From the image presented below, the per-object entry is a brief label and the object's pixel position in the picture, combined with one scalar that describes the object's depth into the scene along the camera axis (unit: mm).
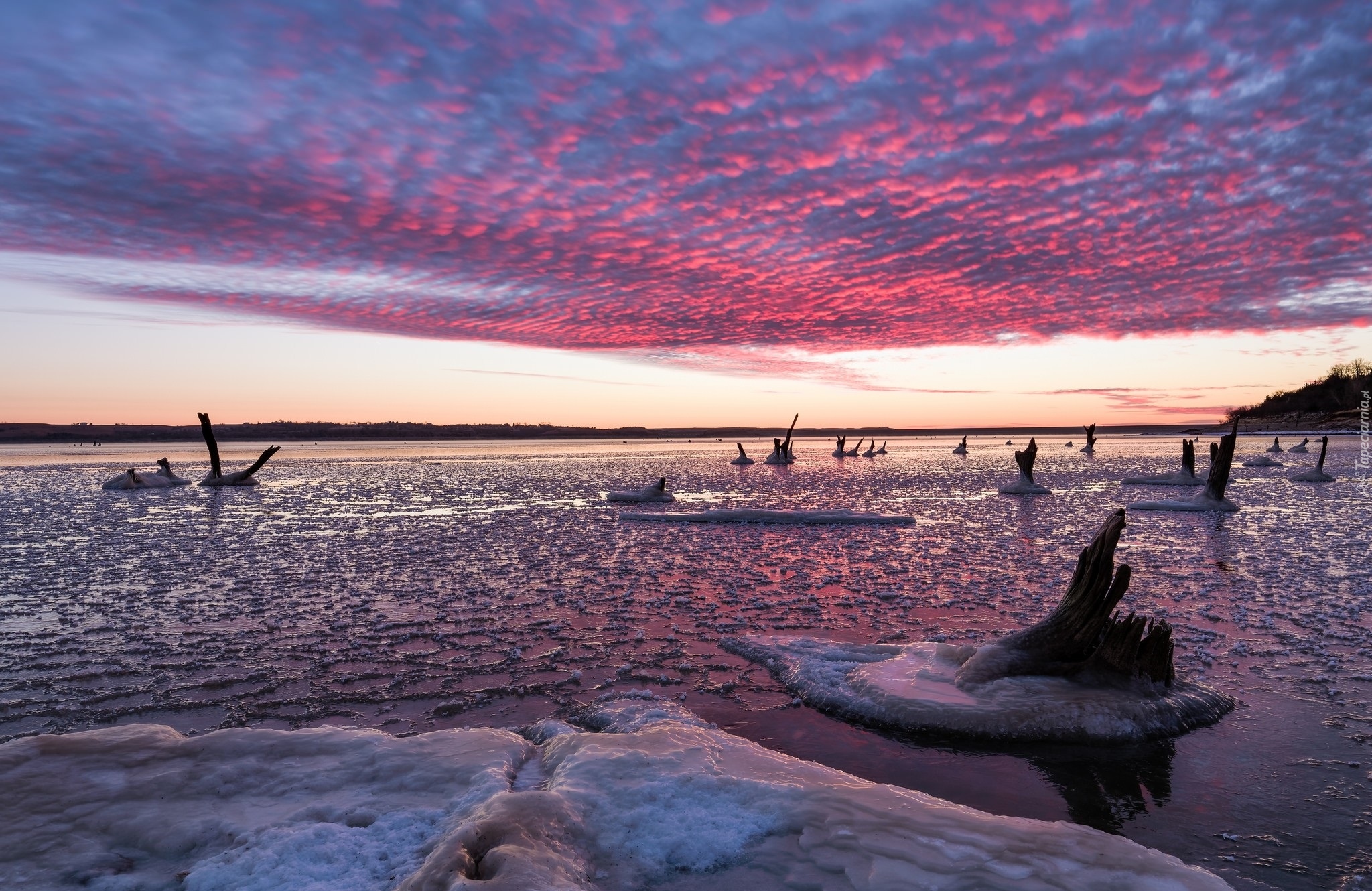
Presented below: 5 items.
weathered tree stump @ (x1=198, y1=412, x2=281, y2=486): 27969
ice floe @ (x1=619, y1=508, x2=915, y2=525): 17812
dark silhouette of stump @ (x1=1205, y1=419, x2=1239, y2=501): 19969
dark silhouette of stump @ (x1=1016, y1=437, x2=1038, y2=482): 25328
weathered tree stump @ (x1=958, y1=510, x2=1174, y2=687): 5992
